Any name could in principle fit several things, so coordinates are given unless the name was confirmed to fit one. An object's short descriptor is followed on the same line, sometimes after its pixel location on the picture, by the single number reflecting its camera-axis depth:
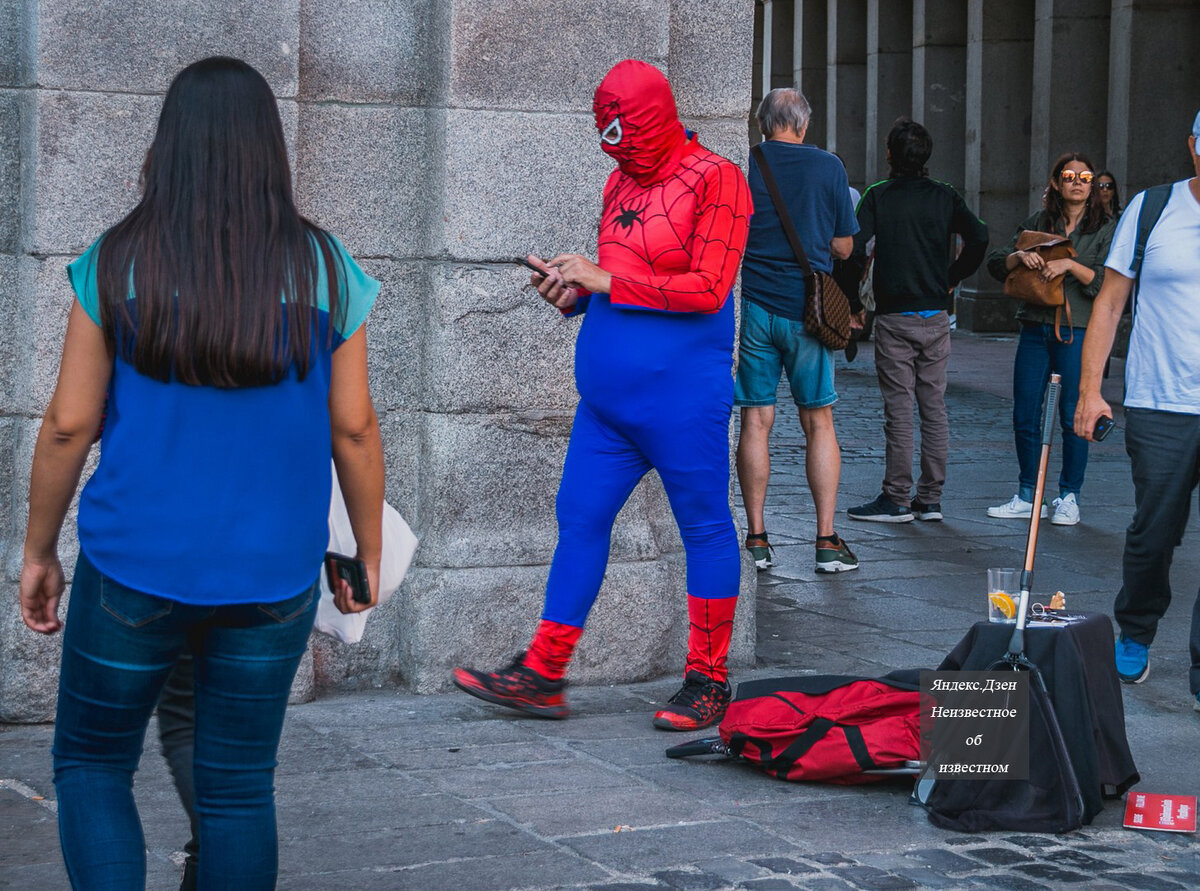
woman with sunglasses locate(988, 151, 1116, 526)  9.02
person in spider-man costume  4.91
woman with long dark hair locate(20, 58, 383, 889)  2.81
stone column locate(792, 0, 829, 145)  31.61
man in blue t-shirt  7.33
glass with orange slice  4.52
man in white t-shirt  5.42
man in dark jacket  9.06
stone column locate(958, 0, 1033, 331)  23.20
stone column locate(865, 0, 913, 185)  27.14
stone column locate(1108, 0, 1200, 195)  19.00
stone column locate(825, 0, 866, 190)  29.34
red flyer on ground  4.24
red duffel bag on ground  4.52
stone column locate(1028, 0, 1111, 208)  21.14
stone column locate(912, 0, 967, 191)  25.06
